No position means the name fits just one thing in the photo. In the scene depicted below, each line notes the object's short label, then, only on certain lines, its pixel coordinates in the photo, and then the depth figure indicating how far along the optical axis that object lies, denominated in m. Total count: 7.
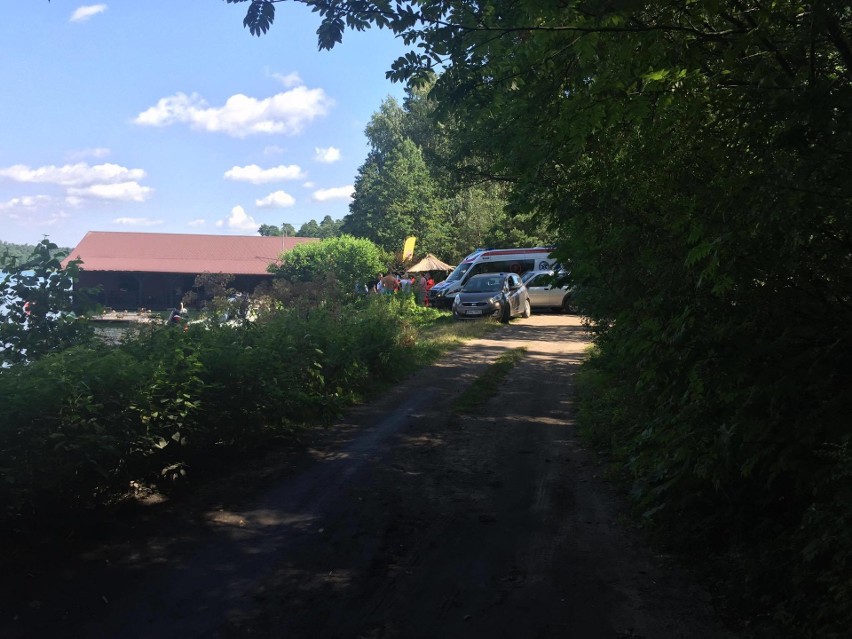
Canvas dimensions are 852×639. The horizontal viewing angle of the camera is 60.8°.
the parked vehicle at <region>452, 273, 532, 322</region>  24.55
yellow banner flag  46.97
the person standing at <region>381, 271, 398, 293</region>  27.59
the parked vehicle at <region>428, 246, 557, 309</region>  31.12
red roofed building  43.88
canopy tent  45.86
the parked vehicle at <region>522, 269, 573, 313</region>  28.20
